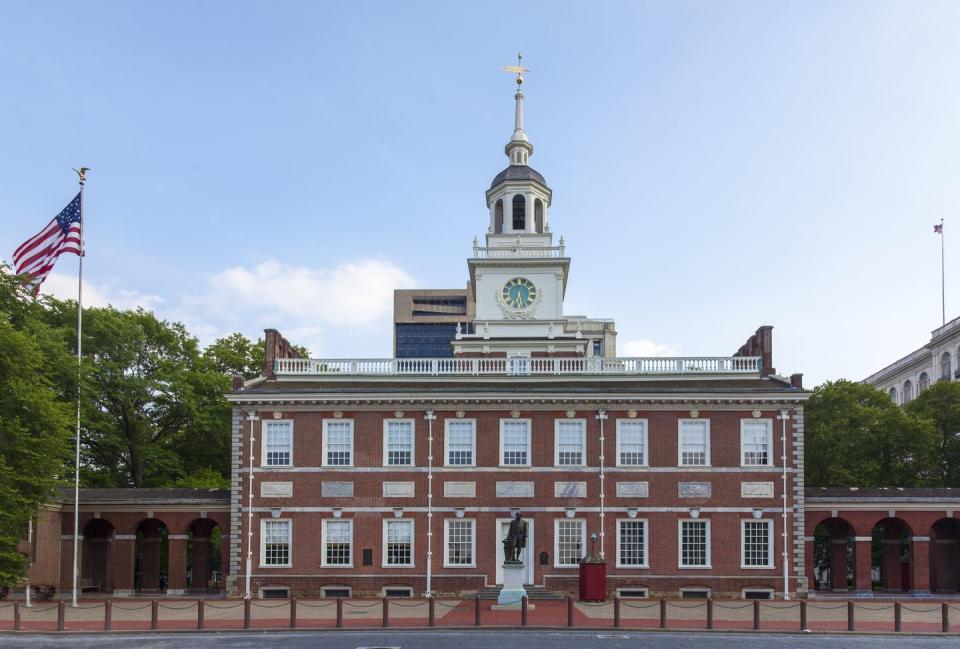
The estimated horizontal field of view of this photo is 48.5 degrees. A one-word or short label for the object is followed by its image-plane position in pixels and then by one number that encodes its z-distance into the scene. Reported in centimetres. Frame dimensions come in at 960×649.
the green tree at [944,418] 5981
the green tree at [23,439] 3797
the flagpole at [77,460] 3822
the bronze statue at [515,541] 3816
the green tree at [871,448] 5778
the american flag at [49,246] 3988
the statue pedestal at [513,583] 3728
